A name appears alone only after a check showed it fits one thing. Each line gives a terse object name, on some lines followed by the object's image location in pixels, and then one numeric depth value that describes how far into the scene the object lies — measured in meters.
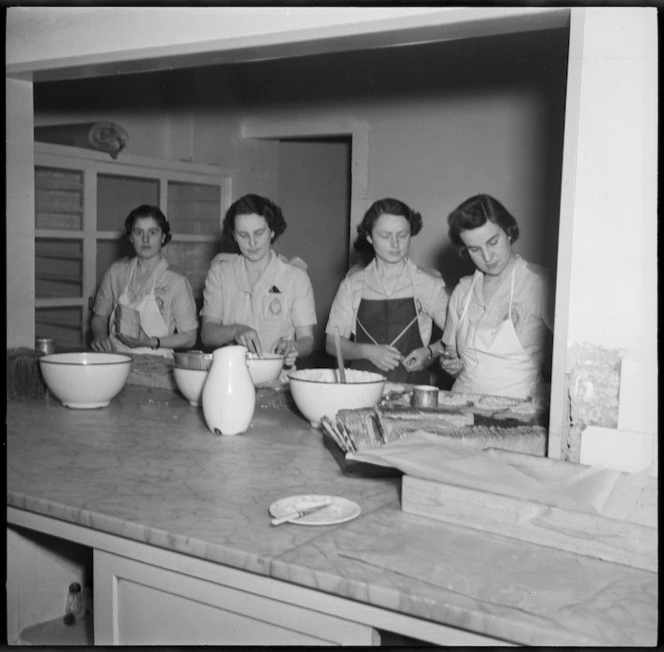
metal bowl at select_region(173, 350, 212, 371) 2.26
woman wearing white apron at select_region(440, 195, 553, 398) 2.66
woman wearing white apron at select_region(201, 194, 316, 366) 3.14
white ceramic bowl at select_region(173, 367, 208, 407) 2.20
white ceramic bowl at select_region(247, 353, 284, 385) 2.38
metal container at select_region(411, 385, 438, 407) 2.01
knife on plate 1.30
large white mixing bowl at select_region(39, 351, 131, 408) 2.19
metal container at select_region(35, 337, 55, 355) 2.69
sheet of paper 1.32
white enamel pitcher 1.92
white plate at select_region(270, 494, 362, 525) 1.32
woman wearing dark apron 3.11
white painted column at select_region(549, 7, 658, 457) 1.50
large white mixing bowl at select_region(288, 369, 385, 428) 1.93
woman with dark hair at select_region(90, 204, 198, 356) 3.50
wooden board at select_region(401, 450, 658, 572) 1.17
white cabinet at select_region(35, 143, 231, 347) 3.98
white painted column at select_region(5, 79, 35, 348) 2.73
